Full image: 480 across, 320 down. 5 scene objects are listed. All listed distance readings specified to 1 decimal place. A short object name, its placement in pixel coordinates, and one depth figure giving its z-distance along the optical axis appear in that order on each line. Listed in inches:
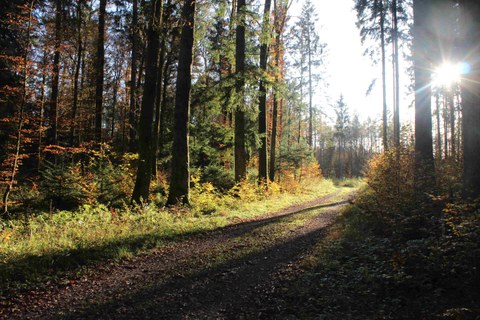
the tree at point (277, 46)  684.1
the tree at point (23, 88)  361.7
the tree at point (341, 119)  2269.6
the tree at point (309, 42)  1109.1
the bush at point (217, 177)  621.0
